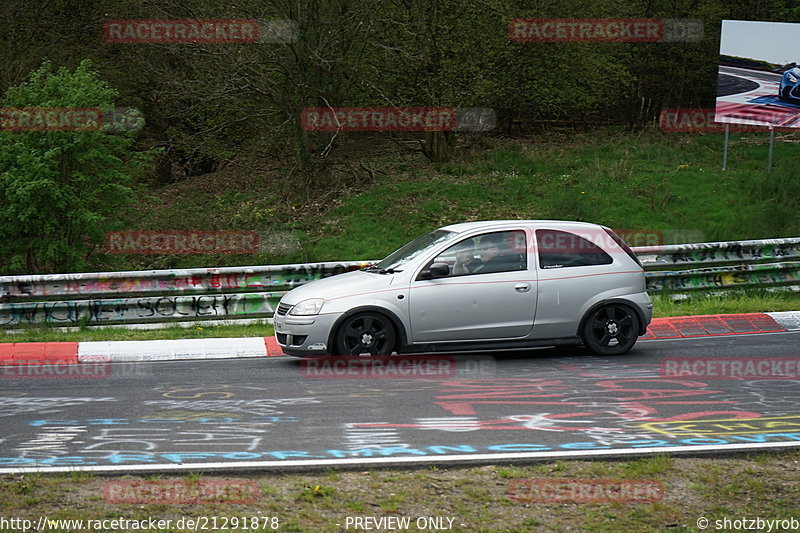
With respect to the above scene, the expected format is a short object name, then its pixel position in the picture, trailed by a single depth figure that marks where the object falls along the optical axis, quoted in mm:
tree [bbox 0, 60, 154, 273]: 17031
